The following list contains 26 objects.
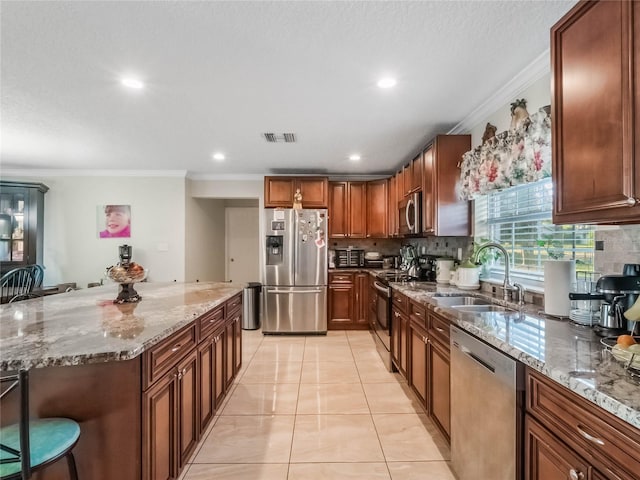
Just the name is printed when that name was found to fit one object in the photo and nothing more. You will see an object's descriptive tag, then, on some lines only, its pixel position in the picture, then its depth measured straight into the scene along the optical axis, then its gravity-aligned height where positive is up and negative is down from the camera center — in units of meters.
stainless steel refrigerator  4.32 -0.40
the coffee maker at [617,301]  1.20 -0.23
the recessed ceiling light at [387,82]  2.09 +1.10
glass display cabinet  4.25 +0.27
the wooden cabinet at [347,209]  4.81 +0.52
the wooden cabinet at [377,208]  4.79 +0.54
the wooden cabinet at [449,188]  2.81 +0.50
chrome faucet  2.14 -0.26
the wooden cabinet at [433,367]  1.86 -0.85
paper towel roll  1.59 -0.22
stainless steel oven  3.20 -0.90
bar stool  0.96 -0.69
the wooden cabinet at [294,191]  4.53 +0.76
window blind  1.81 +0.07
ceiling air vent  3.19 +1.12
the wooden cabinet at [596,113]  1.01 +0.48
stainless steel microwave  3.25 +0.33
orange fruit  1.03 -0.33
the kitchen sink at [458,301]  2.32 -0.45
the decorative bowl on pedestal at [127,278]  2.01 -0.23
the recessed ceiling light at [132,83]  2.11 +1.11
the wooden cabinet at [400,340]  2.66 -0.90
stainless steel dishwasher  1.17 -0.73
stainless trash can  4.73 -1.03
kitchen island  1.20 -0.57
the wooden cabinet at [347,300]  4.60 -0.85
